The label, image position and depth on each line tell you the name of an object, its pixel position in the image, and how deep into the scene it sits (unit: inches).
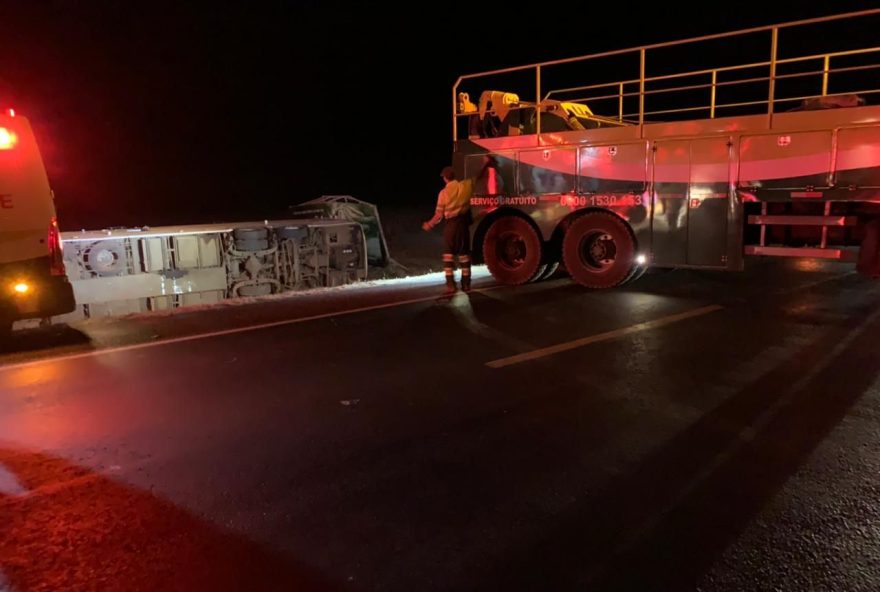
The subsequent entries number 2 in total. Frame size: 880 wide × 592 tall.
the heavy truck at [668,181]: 324.8
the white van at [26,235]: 275.0
